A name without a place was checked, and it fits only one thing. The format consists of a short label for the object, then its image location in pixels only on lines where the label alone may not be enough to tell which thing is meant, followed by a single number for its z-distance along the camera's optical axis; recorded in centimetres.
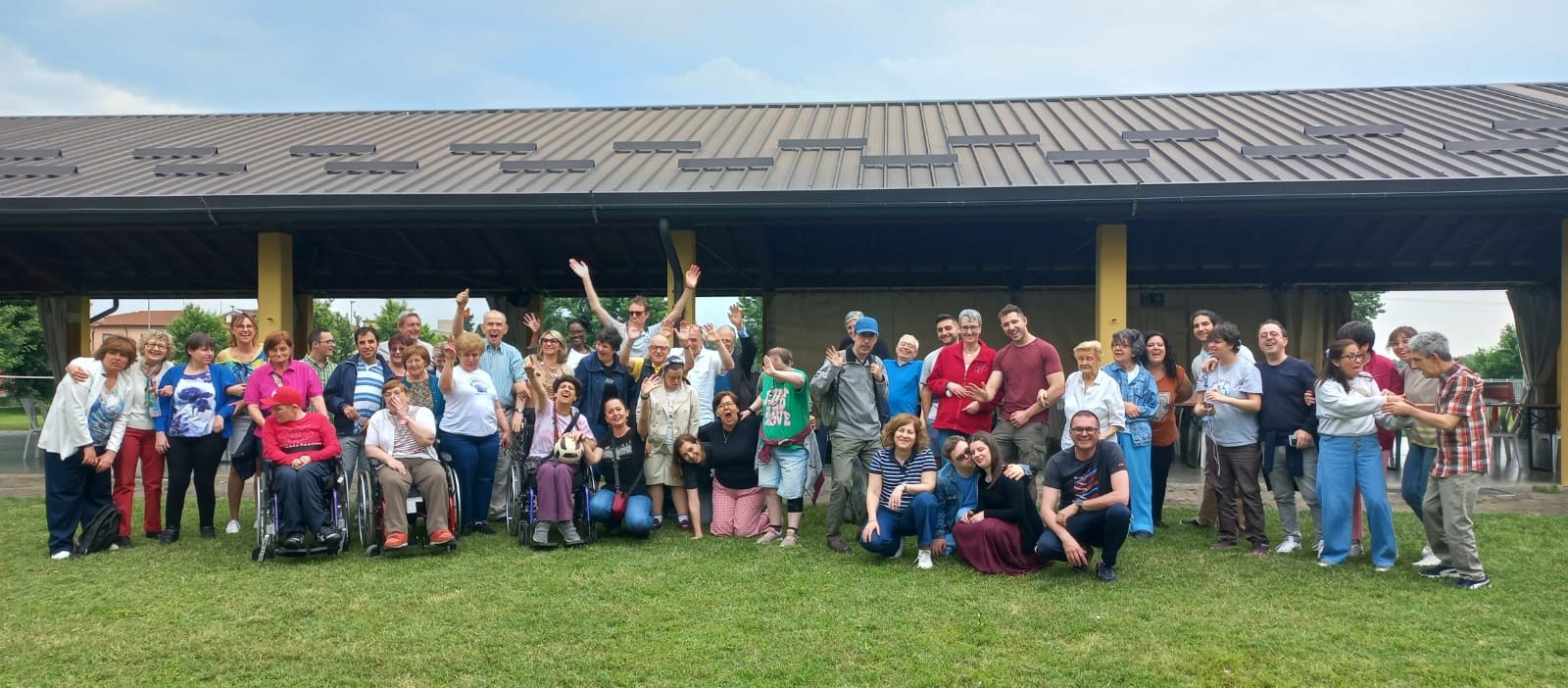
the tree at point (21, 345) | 2877
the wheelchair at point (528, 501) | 543
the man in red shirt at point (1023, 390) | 539
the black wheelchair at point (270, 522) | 509
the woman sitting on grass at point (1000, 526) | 474
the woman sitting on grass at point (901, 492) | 492
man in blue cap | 556
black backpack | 533
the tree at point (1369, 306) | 4100
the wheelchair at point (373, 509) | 521
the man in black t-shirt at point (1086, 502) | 450
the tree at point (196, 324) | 3472
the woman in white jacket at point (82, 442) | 527
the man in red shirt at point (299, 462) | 505
